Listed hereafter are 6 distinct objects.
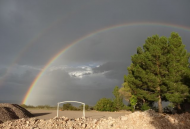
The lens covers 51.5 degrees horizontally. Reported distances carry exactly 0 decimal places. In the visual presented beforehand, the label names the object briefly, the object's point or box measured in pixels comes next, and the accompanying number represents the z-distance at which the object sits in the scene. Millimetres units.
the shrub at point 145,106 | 30166
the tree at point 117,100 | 36469
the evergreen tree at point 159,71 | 26734
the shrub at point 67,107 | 39331
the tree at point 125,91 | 38094
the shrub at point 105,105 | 35688
